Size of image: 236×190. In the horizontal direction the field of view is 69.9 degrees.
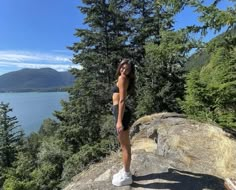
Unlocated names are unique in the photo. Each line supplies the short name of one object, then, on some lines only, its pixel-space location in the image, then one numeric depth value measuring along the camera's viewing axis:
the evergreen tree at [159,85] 9.14
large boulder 2.35
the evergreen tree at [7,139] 20.17
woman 2.17
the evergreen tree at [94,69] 11.70
